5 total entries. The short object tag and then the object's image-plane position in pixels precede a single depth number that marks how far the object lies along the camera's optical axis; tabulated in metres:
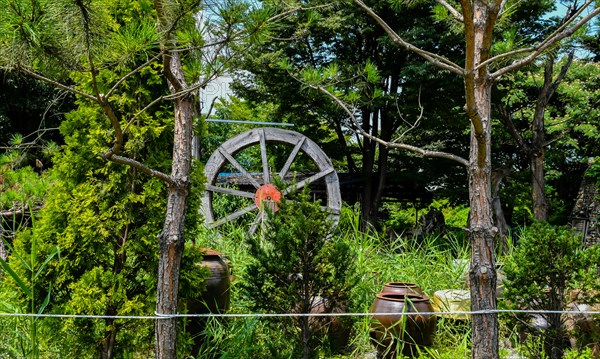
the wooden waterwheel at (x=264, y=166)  8.85
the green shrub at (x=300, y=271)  3.32
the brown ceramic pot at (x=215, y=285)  4.01
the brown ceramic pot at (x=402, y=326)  3.78
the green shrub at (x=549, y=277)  3.36
